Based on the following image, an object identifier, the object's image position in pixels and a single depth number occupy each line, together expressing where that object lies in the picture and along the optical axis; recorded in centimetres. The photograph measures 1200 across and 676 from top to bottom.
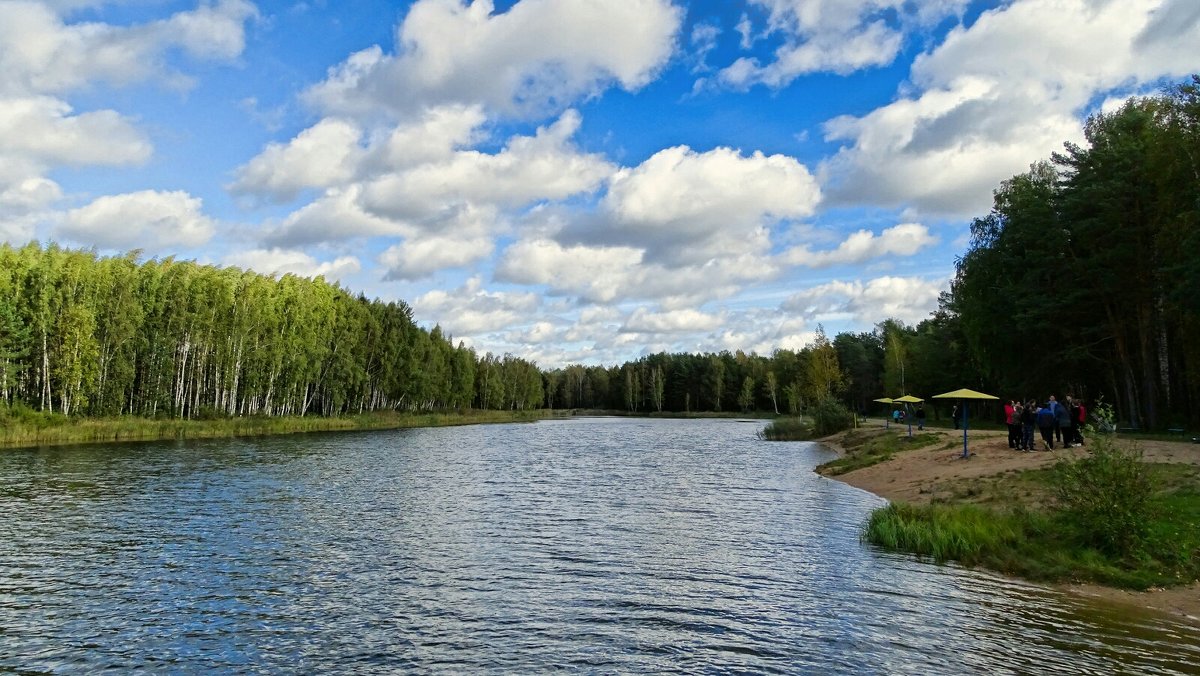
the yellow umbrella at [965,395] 3370
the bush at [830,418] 7231
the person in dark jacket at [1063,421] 3102
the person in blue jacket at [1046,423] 3076
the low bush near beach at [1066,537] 1611
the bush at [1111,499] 1666
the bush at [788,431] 7269
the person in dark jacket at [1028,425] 3155
